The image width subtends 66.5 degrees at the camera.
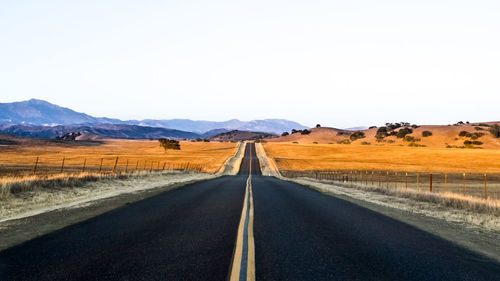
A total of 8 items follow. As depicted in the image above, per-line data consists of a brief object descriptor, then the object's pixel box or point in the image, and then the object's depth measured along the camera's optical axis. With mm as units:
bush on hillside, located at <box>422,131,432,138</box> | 159775
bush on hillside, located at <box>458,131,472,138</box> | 146325
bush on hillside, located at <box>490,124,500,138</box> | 141638
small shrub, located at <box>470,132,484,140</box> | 142375
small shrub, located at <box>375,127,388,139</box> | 177400
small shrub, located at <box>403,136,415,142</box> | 156500
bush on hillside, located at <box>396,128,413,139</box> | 166250
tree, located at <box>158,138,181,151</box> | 127175
